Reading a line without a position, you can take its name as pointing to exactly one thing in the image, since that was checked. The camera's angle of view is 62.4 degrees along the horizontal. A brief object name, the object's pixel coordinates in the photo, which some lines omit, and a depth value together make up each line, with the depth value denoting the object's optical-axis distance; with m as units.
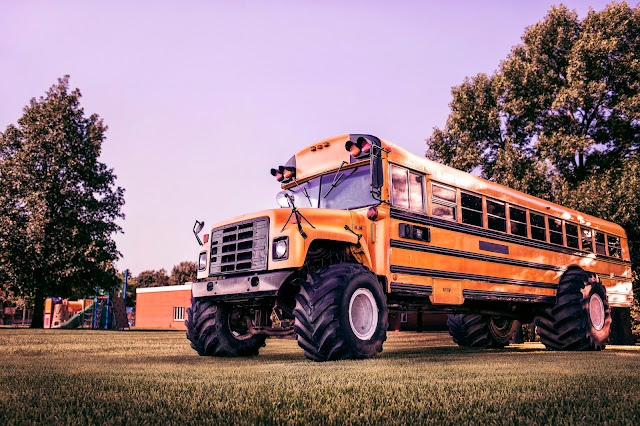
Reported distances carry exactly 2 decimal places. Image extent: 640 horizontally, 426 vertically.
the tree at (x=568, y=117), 20.55
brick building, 51.81
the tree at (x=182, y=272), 82.12
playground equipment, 30.50
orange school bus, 6.63
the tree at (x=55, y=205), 27.41
